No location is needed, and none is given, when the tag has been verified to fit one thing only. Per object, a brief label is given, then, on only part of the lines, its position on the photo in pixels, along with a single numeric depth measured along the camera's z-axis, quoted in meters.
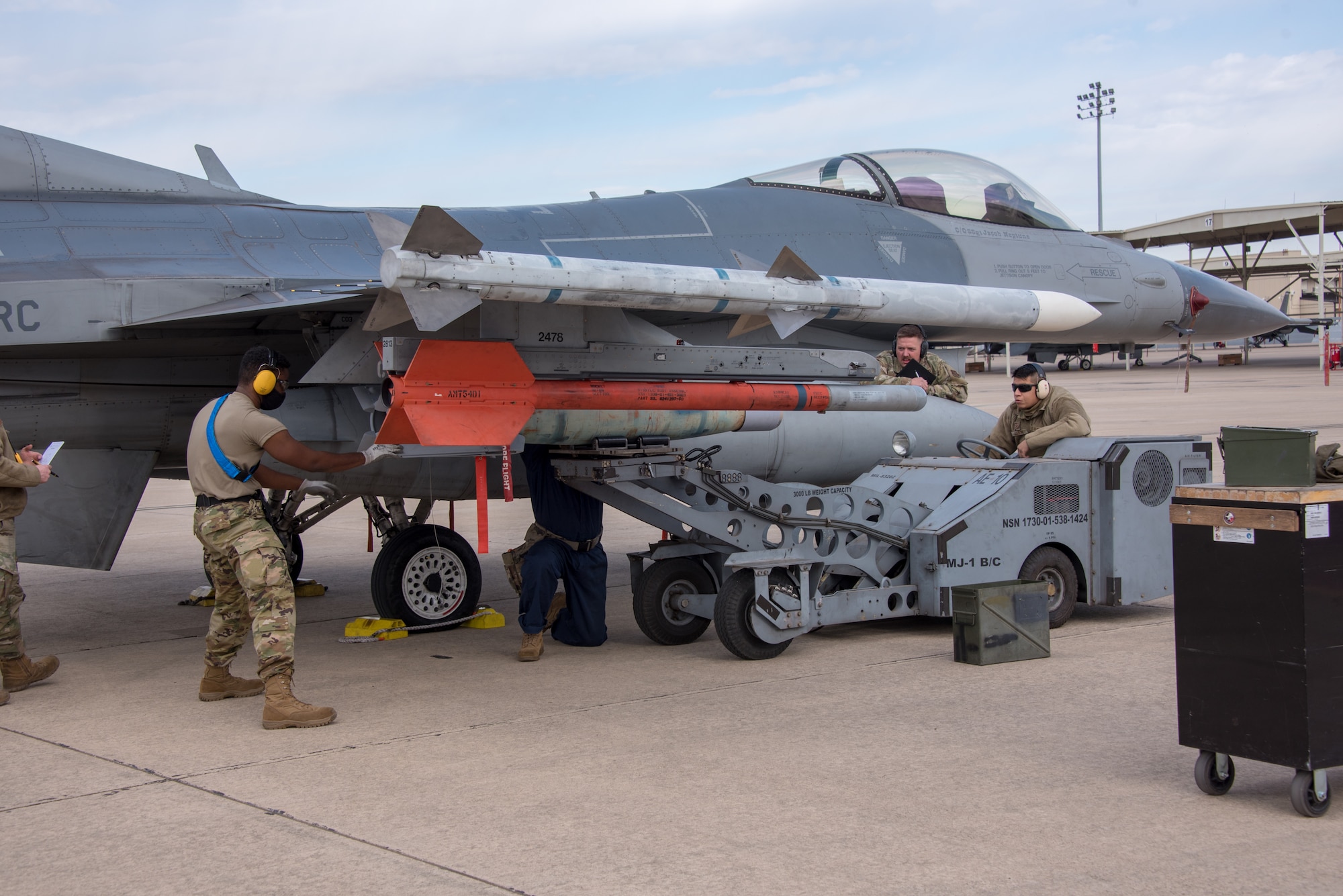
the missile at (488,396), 6.00
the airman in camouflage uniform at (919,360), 8.76
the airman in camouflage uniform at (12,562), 6.09
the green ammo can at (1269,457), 4.18
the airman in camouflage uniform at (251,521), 5.61
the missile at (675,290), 5.48
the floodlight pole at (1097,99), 78.00
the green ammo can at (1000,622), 6.51
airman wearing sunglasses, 8.01
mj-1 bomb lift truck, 6.88
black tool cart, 4.01
